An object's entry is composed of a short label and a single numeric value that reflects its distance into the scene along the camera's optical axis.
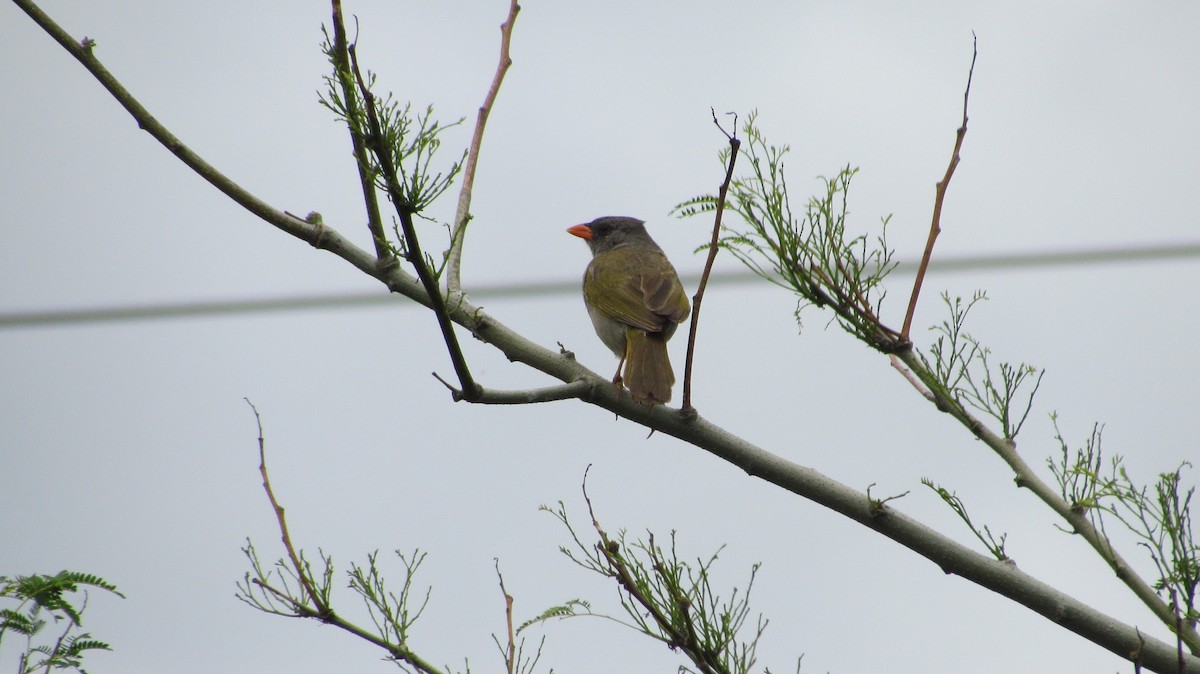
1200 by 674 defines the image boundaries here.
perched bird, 7.81
